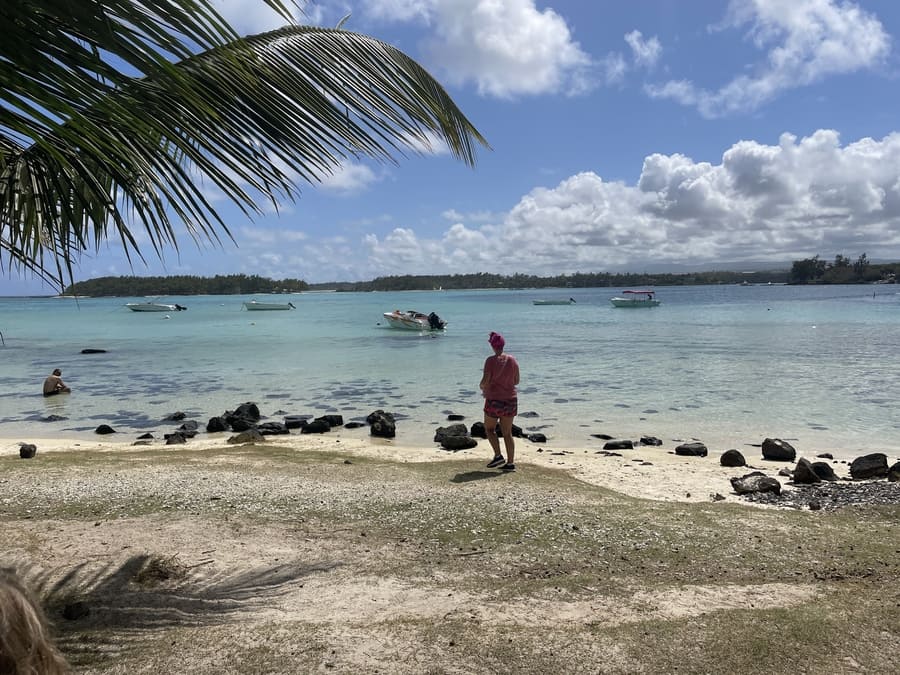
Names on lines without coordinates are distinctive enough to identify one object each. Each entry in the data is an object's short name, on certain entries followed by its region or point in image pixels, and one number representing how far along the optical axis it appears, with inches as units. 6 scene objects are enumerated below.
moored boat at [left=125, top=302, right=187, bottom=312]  4137.3
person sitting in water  810.7
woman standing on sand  327.6
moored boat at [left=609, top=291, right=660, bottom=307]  3457.2
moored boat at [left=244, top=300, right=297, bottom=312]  4008.4
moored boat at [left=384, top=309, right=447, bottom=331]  1806.1
